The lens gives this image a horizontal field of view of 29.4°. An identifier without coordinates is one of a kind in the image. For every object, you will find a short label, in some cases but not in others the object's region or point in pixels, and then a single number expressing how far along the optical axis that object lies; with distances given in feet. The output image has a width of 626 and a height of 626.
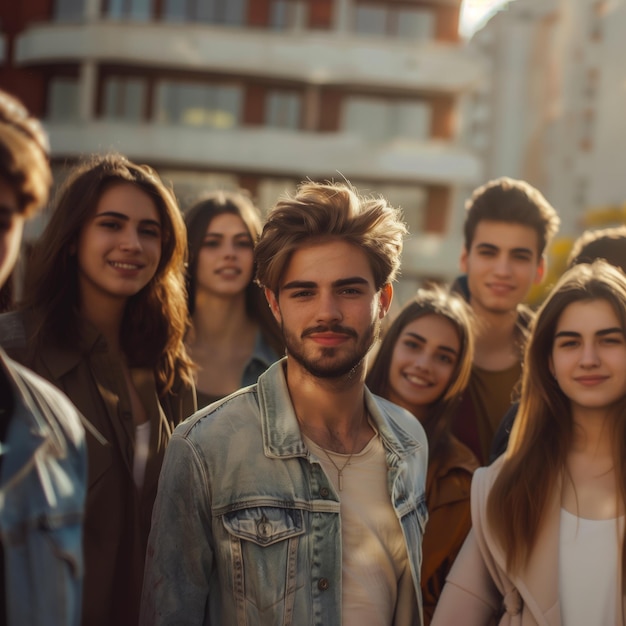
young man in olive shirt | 20.31
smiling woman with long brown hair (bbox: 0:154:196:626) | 15.10
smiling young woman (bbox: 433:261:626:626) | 13.76
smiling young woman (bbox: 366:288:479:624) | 17.66
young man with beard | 12.20
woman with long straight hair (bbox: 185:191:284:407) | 21.34
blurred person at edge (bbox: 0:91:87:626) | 8.91
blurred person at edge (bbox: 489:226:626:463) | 18.78
